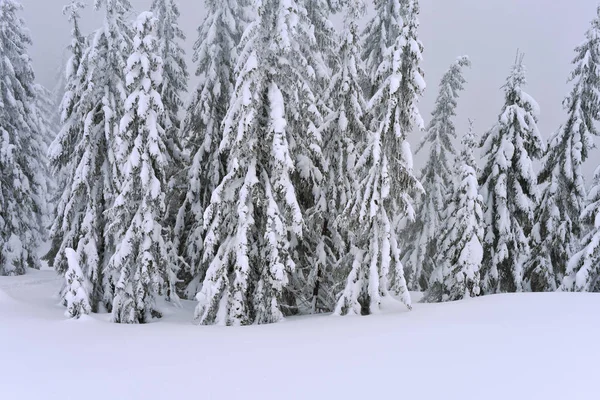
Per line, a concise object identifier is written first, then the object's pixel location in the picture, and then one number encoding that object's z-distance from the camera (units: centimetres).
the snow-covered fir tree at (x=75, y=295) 1180
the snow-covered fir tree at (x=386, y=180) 1132
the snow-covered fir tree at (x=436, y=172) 2209
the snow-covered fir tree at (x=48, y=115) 2605
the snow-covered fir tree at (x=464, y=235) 1453
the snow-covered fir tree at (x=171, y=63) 1855
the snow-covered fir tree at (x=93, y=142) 1469
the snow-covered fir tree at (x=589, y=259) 1385
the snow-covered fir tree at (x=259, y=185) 1142
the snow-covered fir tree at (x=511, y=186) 1570
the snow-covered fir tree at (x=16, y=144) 2125
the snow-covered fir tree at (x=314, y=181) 1317
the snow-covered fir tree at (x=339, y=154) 1288
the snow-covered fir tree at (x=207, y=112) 1666
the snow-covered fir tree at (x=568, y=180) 1667
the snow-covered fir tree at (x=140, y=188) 1269
